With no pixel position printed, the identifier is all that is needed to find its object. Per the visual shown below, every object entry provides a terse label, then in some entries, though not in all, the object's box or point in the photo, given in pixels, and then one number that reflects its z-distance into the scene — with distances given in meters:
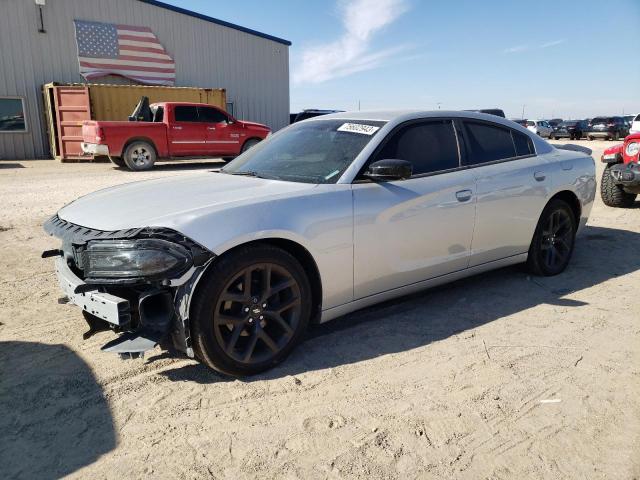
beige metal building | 17.84
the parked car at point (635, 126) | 13.97
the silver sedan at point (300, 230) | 2.70
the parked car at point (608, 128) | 33.31
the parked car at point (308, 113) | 20.98
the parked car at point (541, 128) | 39.31
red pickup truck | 13.62
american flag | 18.98
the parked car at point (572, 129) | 36.94
